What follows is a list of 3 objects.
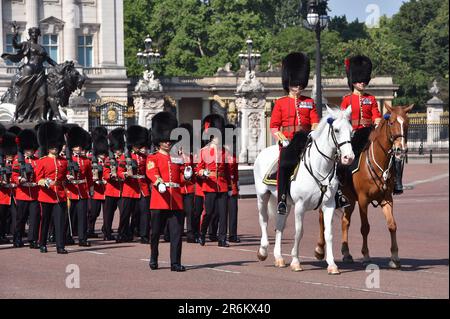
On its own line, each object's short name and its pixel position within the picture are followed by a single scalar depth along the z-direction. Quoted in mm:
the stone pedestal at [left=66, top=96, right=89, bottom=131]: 38062
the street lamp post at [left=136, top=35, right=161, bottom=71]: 46597
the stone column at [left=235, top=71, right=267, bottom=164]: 37719
